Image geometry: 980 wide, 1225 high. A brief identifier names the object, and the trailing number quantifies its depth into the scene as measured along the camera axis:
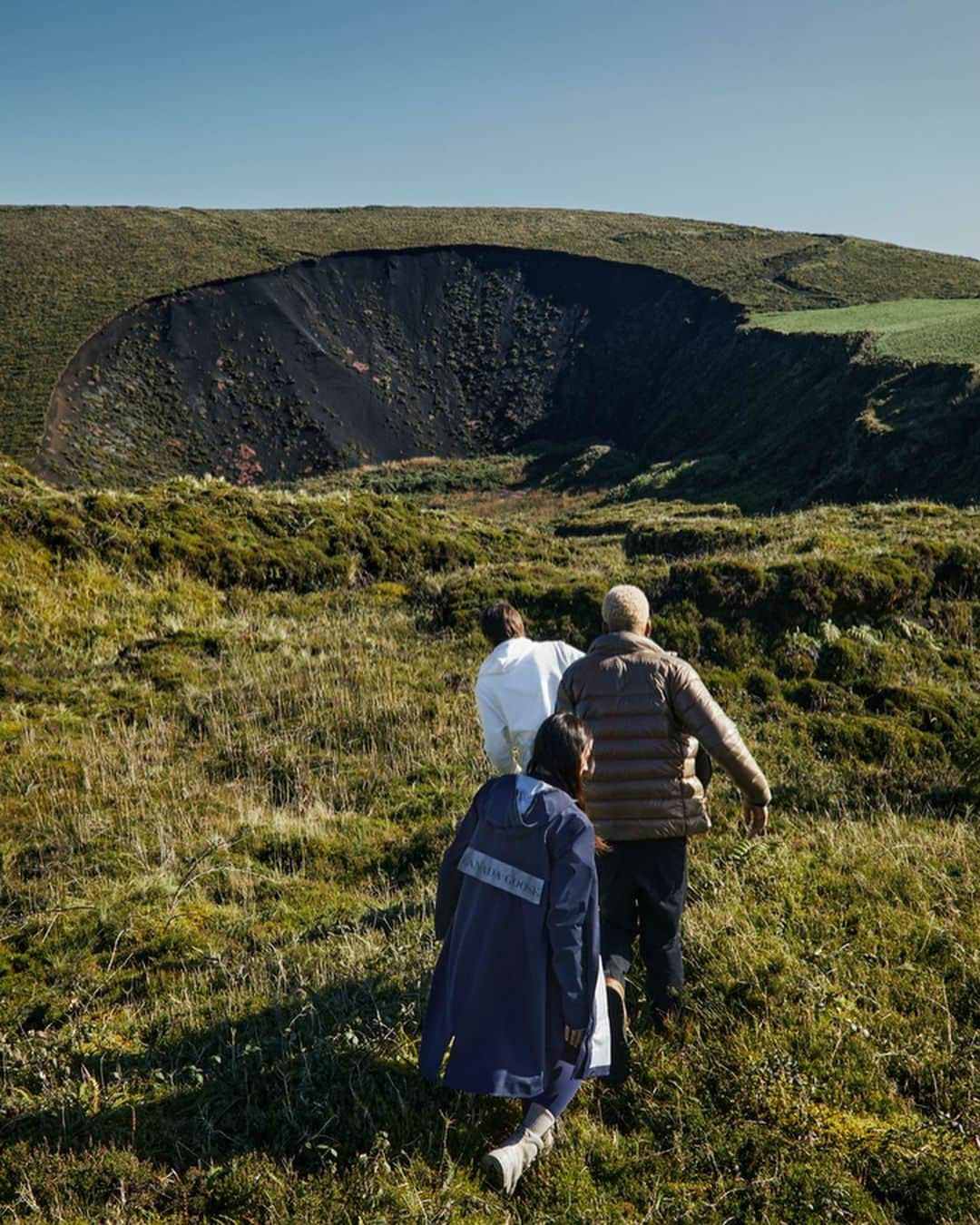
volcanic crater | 35.56
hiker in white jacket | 5.09
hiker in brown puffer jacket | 4.10
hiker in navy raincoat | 3.37
